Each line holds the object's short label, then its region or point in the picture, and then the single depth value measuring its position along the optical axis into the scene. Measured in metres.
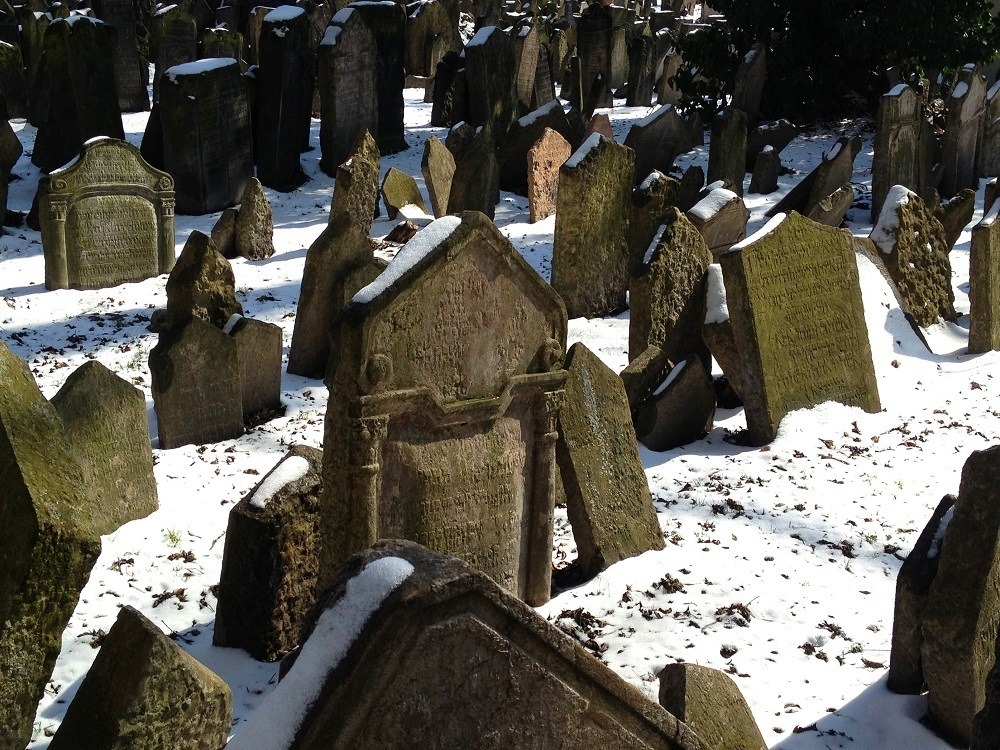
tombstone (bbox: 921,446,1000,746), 4.13
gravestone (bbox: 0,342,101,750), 2.89
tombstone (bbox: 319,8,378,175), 14.00
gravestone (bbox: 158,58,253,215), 12.18
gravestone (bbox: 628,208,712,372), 8.10
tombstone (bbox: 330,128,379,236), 10.62
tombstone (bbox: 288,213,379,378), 8.35
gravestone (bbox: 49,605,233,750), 3.57
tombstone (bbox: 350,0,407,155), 14.43
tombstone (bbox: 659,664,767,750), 3.51
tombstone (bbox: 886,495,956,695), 4.41
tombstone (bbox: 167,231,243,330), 7.88
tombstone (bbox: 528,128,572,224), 12.88
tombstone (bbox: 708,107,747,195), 13.96
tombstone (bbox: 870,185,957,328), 9.70
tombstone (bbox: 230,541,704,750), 2.55
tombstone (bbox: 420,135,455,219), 12.56
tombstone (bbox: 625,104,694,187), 14.07
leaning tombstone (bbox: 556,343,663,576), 5.78
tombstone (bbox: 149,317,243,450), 7.03
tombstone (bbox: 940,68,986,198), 14.38
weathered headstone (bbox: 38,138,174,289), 9.98
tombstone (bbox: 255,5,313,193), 13.43
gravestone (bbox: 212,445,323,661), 4.86
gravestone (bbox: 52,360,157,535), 5.89
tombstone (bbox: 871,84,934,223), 13.14
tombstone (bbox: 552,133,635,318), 9.91
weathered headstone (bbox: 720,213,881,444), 7.27
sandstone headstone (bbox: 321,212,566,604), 4.65
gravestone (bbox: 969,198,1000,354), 8.94
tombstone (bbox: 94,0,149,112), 17.20
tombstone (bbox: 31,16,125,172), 12.54
